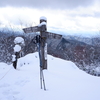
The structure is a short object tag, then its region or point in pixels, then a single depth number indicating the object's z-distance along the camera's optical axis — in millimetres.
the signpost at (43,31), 4655
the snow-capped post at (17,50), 5449
